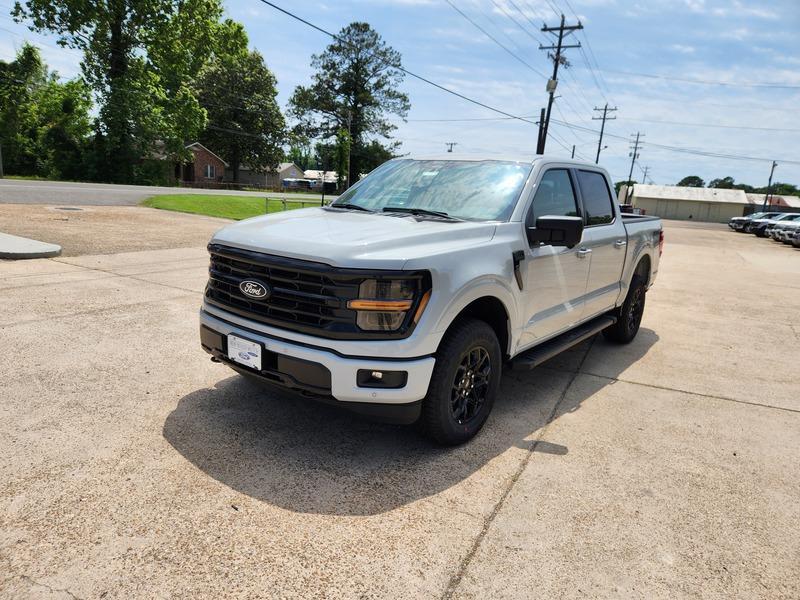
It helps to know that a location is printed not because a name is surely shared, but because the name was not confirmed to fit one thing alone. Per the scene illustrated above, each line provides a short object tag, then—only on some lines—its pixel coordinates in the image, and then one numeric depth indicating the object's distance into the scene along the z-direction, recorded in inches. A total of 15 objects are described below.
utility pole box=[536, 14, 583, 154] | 1133.1
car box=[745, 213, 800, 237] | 1245.1
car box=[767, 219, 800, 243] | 997.8
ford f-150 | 109.4
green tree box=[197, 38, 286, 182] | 2320.4
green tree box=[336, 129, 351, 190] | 1310.3
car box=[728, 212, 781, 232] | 1406.3
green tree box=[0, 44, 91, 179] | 1446.9
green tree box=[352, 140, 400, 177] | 2674.7
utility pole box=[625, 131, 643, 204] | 3243.1
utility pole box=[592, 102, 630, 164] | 2414.1
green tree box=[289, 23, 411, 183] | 2471.7
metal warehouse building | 3019.2
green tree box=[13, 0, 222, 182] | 1233.4
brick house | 2144.8
